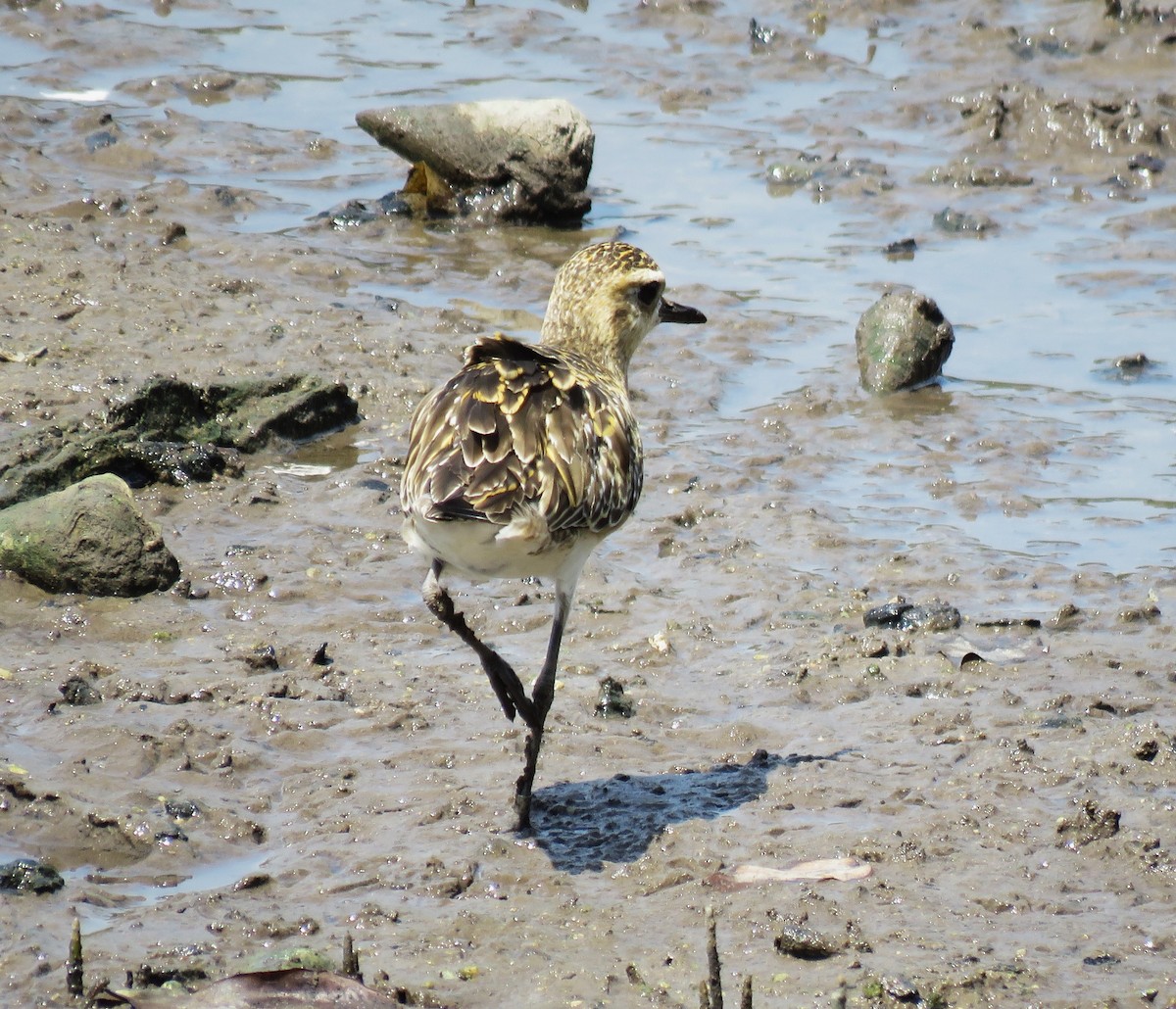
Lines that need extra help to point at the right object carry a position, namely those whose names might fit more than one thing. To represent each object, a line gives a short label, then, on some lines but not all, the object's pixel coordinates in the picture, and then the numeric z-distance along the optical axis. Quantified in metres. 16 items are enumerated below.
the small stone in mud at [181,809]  11.36
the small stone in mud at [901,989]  9.30
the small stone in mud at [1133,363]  19.52
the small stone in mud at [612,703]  13.10
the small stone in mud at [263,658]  13.51
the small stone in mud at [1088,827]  11.01
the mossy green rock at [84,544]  14.22
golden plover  10.48
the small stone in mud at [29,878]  10.27
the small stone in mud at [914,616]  14.27
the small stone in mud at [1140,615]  14.54
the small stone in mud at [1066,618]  14.50
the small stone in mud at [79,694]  12.70
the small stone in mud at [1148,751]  11.94
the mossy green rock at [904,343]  19.17
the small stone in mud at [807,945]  9.76
